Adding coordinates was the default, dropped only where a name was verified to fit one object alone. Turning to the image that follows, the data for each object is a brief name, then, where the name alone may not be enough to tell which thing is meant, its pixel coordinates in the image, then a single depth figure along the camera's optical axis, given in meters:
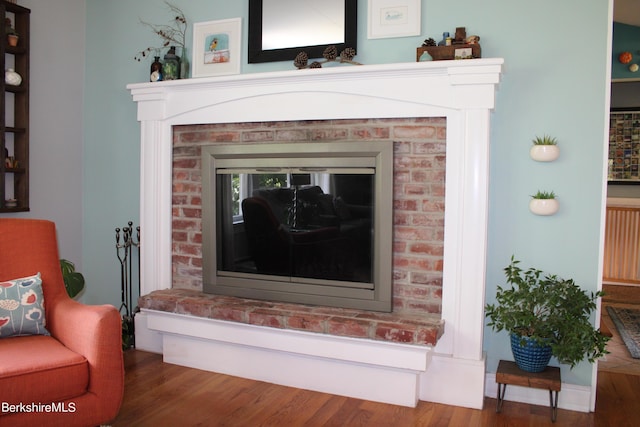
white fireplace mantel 2.63
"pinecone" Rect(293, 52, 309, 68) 2.97
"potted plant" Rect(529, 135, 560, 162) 2.58
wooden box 2.65
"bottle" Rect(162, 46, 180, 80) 3.33
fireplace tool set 3.48
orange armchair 1.92
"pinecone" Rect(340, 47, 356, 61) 2.90
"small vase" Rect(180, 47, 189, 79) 3.38
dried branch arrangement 3.44
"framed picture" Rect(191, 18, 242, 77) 3.27
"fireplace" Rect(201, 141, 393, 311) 2.85
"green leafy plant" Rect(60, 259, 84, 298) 3.24
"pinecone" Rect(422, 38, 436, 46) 2.77
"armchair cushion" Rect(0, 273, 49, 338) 2.26
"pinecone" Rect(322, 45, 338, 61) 2.91
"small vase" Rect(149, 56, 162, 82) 3.34
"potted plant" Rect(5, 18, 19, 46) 3.29
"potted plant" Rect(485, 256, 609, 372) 2.46
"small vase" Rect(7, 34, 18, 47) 3.31
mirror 2.99
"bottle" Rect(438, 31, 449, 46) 2.74
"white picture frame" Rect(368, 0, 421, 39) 2.86
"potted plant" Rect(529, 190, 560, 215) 2.60
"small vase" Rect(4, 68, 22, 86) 3.30
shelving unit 3.37
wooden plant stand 2.50
